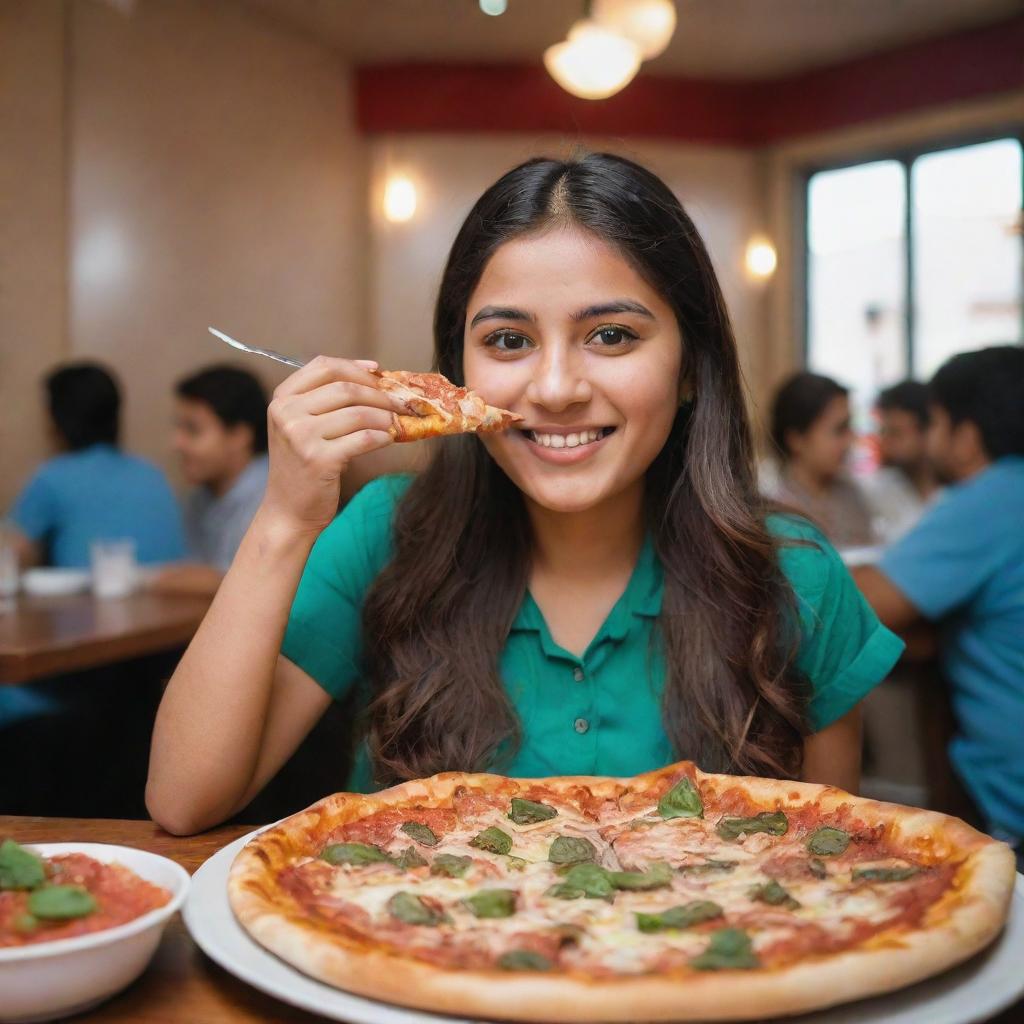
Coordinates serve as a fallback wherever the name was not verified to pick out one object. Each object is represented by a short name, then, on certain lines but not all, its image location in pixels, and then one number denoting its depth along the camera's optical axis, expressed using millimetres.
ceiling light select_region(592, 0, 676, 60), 4555
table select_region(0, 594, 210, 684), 3010
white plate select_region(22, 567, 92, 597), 4301
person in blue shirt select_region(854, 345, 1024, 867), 2898
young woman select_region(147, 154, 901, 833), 1476
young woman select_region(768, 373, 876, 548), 5746
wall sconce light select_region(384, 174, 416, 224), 8828
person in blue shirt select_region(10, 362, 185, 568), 4730
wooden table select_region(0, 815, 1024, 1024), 924
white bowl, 854
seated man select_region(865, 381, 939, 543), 6969
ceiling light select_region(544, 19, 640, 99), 4828
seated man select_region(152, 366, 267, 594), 4758
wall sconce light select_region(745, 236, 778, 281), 9734
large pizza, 858
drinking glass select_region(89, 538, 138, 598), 4262
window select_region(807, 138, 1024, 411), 8875
